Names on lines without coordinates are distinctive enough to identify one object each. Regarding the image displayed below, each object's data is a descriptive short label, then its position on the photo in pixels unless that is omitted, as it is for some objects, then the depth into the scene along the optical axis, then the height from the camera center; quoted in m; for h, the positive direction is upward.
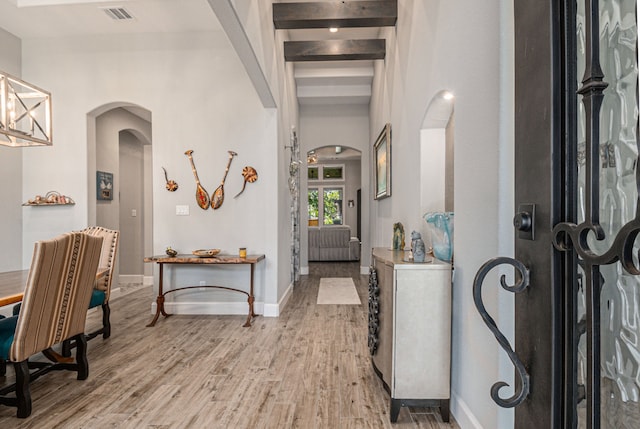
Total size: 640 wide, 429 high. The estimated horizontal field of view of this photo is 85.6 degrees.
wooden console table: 3.64 -0.52
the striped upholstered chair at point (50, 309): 1.91 -0.59
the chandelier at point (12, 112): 2.42 +0.75
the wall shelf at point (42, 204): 4.12 +0.10
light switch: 4.09 +0.03
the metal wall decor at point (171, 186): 4.06 +0.31
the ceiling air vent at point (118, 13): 3.67 +2.16
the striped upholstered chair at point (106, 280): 3.24 -0.65
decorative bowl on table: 3.83 -0.45
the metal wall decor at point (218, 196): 4.04 +0.19
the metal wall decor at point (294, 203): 5.38 +0.17
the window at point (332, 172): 12.69 +1.49
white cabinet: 1.90 -0.68
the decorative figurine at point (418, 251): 2.01 -0.22
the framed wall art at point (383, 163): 4.11 +0.67
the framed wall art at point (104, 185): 4.99 +0.40
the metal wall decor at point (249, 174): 4.04 +0.45
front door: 0.51 -0.01
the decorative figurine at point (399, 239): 2.59 -0.20
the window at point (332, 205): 12.82 +0.28
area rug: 4.69 -1.21
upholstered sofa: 8.62 -0.81
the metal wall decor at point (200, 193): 4.04 +0.23
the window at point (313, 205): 12.97 +0.28
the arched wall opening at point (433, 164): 2.68 +0.38
